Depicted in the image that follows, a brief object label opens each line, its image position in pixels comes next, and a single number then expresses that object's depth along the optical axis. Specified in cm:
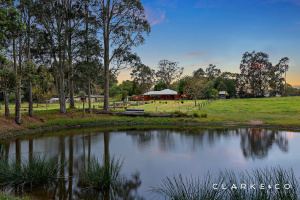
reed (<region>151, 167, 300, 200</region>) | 433
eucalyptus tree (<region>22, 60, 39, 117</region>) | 1346
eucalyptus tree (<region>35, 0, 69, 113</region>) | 2030
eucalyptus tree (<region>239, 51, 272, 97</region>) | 7256
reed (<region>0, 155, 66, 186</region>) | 611
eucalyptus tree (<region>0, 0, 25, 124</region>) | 1005
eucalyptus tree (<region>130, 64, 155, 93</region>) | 8381
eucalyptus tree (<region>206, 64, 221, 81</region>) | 9644
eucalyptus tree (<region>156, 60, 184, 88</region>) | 8792
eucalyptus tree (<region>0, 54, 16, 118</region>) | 1238
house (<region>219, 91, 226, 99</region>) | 7094
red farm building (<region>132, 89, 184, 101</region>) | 6541
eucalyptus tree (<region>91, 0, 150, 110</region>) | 2464
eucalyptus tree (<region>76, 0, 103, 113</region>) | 2180
